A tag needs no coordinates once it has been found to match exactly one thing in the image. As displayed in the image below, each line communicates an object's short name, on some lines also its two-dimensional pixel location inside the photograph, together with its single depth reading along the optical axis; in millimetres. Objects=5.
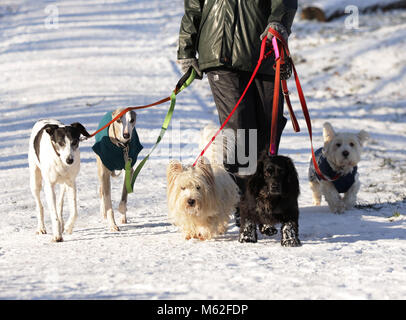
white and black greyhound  11156
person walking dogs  10609
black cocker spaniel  9695
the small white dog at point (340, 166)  13023
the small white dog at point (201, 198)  10469
